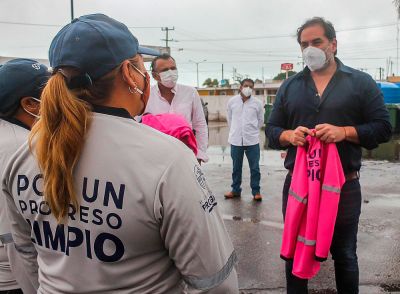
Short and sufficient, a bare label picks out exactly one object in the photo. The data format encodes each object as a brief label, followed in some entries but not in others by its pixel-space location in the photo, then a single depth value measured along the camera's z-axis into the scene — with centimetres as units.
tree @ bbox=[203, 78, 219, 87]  9390
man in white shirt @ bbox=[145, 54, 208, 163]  388
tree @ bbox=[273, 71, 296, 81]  8240
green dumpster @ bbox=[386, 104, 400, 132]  1611
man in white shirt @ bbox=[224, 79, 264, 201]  653
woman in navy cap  116
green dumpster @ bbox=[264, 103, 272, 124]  2184
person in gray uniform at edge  179
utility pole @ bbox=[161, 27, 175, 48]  6388
